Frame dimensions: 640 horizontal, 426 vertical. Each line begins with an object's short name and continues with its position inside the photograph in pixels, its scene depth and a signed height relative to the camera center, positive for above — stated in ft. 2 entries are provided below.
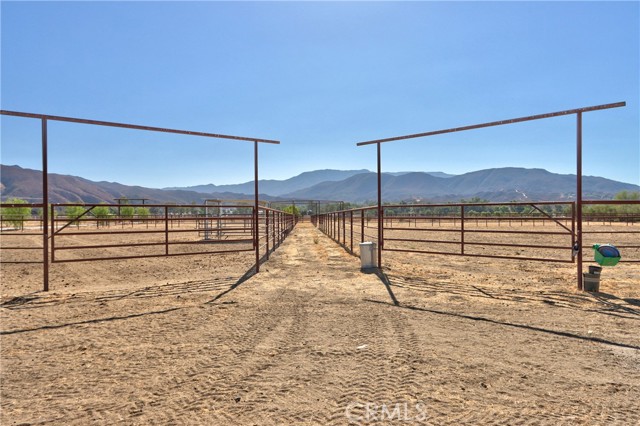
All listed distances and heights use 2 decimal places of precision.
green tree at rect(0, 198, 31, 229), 107.24 -1.85
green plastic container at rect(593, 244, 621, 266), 19.81 -2.82
